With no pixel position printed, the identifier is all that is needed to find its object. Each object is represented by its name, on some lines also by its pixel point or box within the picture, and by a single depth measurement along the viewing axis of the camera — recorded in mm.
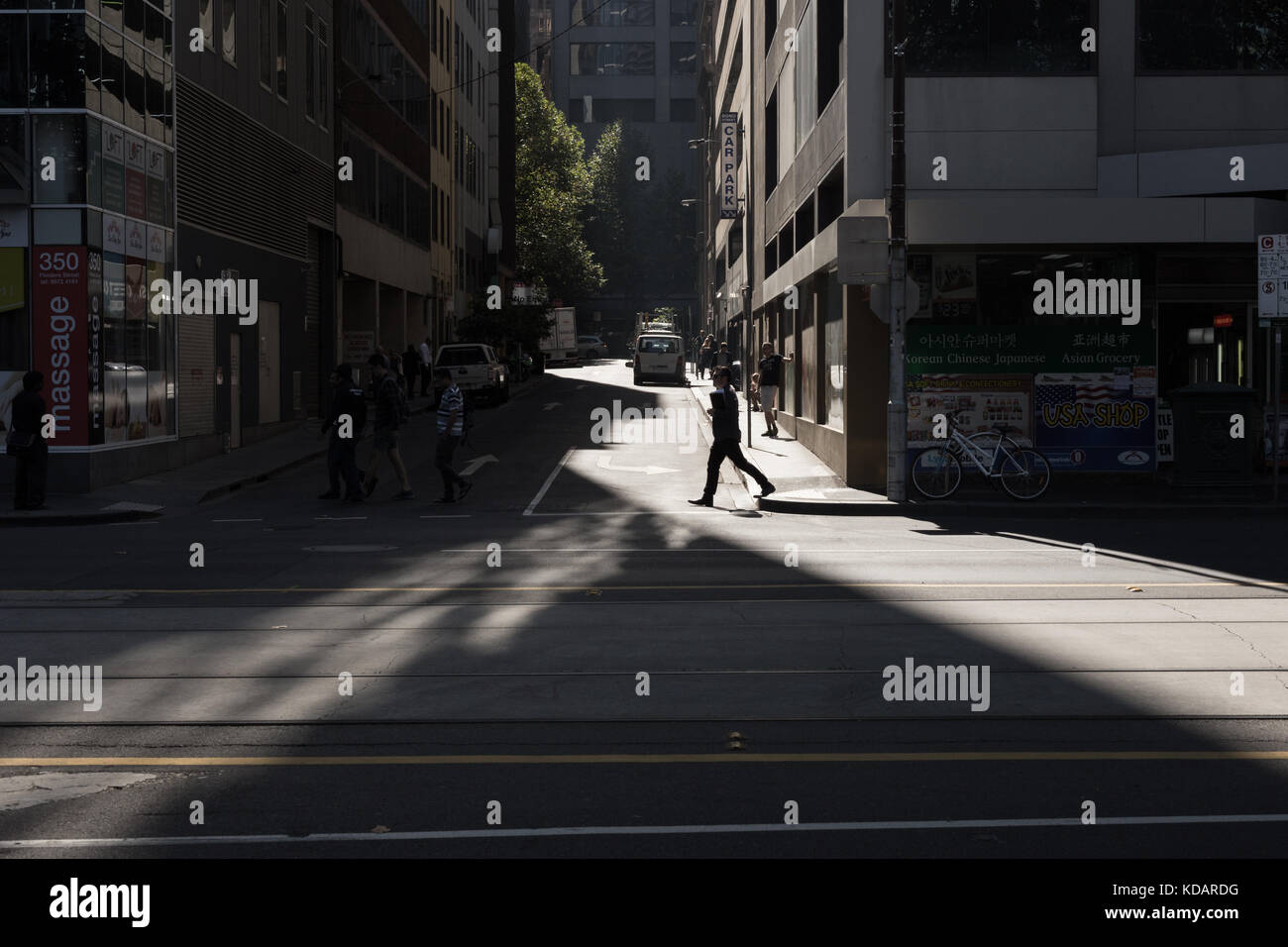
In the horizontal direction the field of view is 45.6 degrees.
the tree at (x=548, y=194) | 91875
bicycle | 20719
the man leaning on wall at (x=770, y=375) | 33531
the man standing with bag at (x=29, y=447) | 19844
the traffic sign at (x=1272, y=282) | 19219
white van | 62812
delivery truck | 89200
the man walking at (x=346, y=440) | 21609
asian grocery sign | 22500
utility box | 20172
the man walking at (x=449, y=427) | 21453
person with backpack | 22062
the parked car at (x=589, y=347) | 111500
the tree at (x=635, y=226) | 127500
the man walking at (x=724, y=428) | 21375
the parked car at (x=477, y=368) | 45844
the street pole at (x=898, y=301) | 20688
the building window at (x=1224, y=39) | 22797
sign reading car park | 55594
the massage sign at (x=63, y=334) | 21984
